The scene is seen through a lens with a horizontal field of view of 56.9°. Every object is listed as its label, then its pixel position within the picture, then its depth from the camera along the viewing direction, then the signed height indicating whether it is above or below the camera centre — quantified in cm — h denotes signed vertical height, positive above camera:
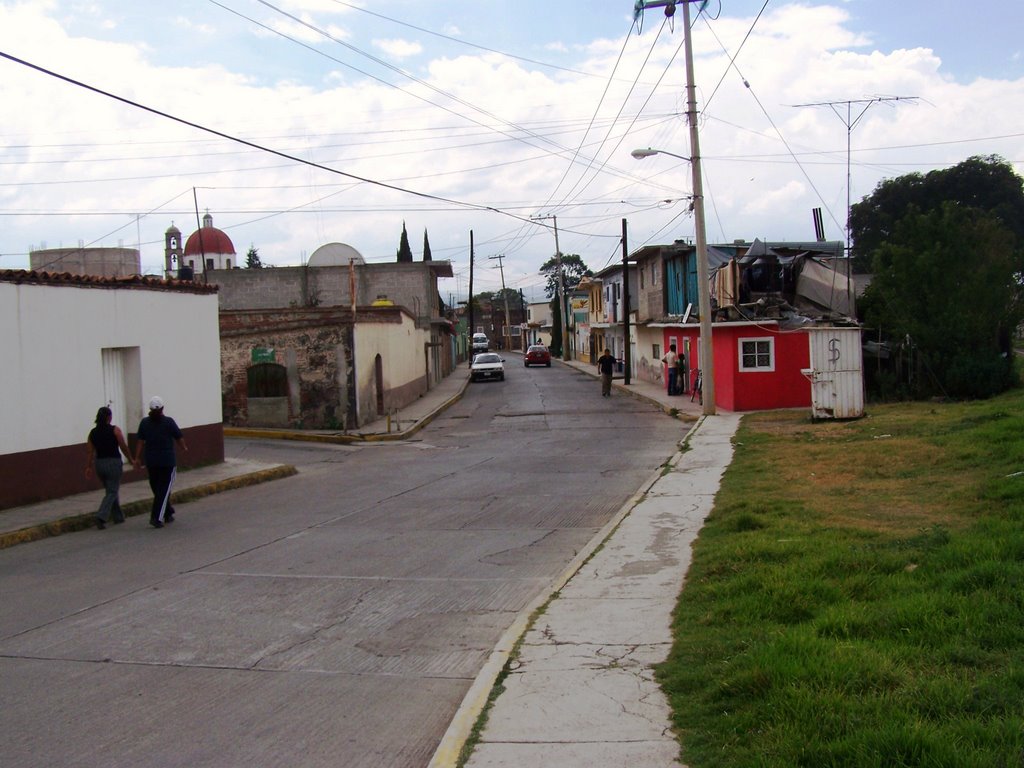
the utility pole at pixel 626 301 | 4178 +166
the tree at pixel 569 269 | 13062 +1031
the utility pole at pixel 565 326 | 7466 +130
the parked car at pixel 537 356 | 6631 -99
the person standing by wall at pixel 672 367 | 3528 -111
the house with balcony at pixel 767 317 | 2758 +52
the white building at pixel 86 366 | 1364 -14
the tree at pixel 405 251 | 7094 +726
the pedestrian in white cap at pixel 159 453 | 1250 -129
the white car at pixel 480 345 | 8638 -5
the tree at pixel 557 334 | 8919 +70
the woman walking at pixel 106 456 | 1237 -128
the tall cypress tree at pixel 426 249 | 7669 +793
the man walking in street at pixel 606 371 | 3734 -124
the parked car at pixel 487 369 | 5231 -136
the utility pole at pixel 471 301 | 7131 +344
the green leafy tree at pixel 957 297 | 2391 +75
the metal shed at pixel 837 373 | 2203 -97
